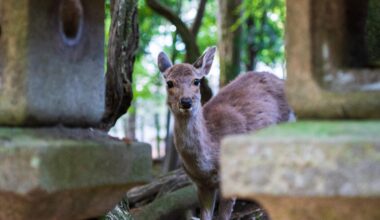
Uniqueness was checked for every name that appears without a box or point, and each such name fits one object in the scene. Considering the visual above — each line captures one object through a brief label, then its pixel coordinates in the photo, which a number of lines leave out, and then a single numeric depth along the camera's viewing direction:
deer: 7.51
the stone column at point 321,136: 2.39
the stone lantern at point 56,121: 2.94
